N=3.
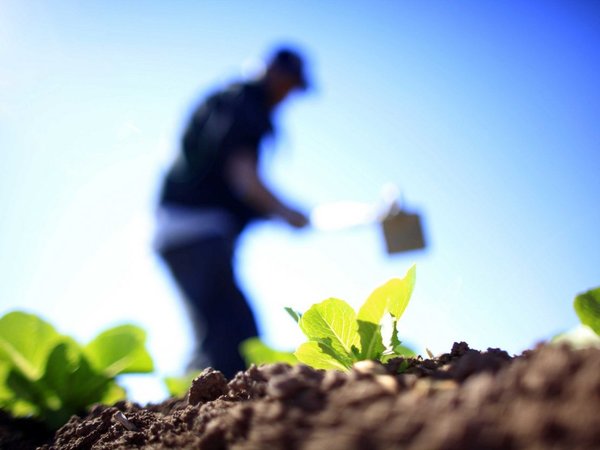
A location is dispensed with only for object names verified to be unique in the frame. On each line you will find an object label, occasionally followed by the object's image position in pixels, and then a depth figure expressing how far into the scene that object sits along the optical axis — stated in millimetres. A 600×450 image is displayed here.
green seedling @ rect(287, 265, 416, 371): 711
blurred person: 2715
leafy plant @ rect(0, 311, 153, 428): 1017
